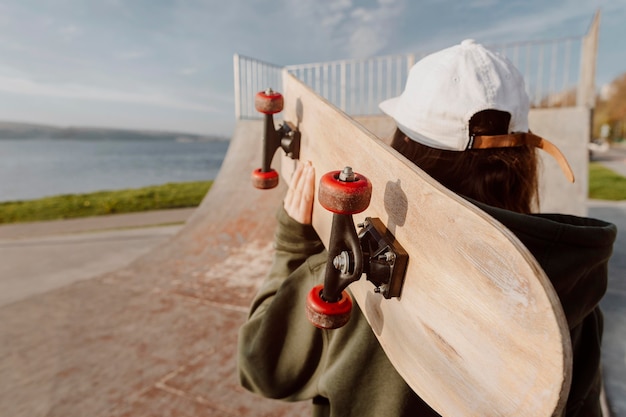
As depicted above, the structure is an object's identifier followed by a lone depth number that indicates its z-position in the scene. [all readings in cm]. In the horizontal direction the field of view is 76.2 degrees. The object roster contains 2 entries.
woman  92
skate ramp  220
